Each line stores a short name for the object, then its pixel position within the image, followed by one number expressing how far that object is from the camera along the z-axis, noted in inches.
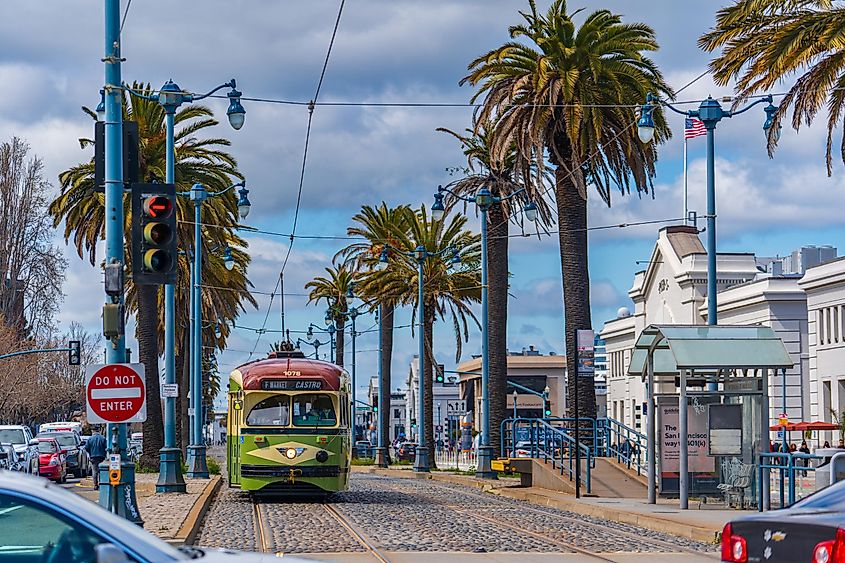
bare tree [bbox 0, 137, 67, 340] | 3324.3
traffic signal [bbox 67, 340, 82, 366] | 2407.1
